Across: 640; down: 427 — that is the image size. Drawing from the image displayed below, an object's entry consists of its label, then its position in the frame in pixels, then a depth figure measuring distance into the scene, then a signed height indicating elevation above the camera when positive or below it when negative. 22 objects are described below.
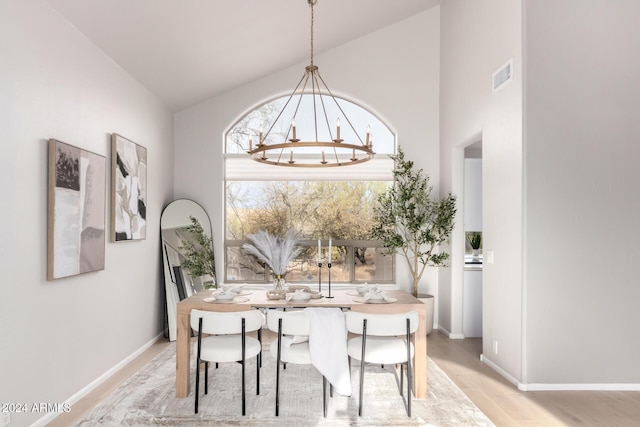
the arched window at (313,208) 6.05 +0.12
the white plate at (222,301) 3.63 -0.67
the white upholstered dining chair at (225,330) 3.19 -0.80
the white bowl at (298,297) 3.66 -0.64
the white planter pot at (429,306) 5.51 -1.07
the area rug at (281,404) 3.04 -1.36
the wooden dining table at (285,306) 3.49 -0.73
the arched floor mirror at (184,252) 5.33 -0.43
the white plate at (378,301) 3.63 -0.66
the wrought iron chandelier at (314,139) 5.91 +1.02
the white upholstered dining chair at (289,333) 3.21 -0.82
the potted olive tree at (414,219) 5.43 -0.01
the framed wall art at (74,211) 2.99 +0.04
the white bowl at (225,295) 3.65 -0.63
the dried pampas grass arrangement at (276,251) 3.87 -0.29
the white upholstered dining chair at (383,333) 3.15 -0.80
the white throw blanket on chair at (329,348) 3.21 -0.92
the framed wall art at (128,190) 4.00 +0.26
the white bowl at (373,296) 3.67 -0.63
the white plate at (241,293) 3.89 -0.67
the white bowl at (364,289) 3.94 -0.62
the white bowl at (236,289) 3.92 -0.62
